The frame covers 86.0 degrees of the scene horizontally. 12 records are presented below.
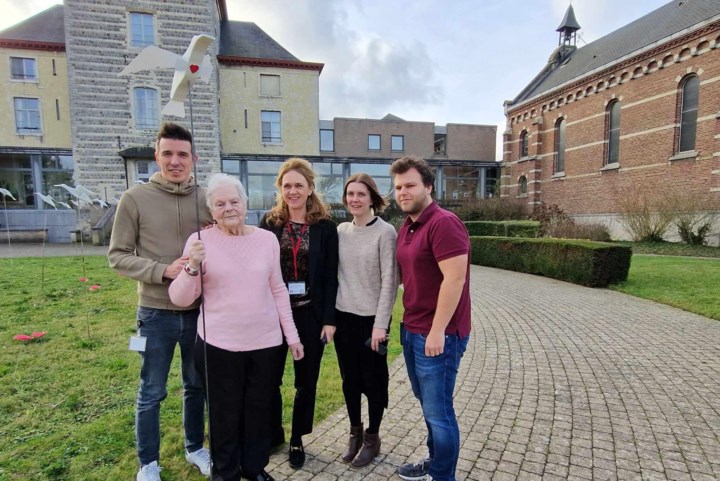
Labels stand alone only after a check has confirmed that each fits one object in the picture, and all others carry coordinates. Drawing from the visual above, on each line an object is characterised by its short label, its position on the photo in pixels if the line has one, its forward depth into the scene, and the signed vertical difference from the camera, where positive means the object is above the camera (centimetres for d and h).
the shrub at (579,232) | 1545 -94
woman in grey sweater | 264 -64
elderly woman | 223 -67
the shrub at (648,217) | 1576 -36
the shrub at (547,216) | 1636 -39
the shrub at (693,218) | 1524 -38
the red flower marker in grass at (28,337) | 517 -171
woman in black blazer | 268 -39
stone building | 2138 +627
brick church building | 1675 +479
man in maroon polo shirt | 218 -56
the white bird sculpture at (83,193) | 821 +36
